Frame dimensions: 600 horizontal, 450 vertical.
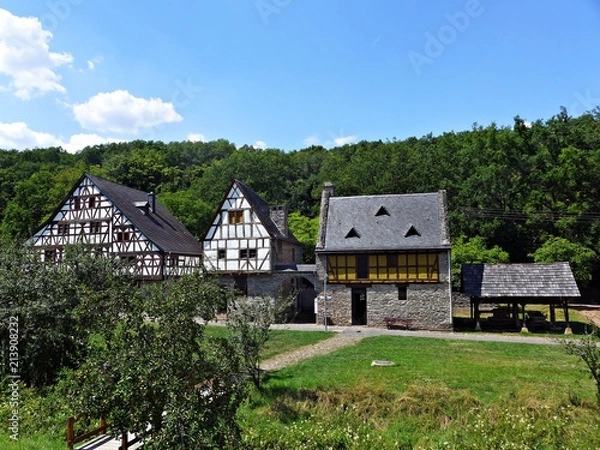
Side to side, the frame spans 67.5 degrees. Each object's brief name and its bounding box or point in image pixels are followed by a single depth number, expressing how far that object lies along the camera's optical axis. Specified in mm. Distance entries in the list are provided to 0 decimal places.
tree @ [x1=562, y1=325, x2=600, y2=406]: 11133
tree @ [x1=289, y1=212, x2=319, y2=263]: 43188
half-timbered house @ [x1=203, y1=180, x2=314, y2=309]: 28062
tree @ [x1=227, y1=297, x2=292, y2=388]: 12852
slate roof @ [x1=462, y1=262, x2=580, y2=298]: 23141
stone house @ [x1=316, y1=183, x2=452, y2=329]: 25188
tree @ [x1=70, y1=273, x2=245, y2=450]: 6934
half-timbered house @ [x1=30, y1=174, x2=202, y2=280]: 30130
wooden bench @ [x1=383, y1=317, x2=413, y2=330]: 25203
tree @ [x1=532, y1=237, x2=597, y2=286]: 33094
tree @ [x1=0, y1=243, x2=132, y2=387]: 14242
